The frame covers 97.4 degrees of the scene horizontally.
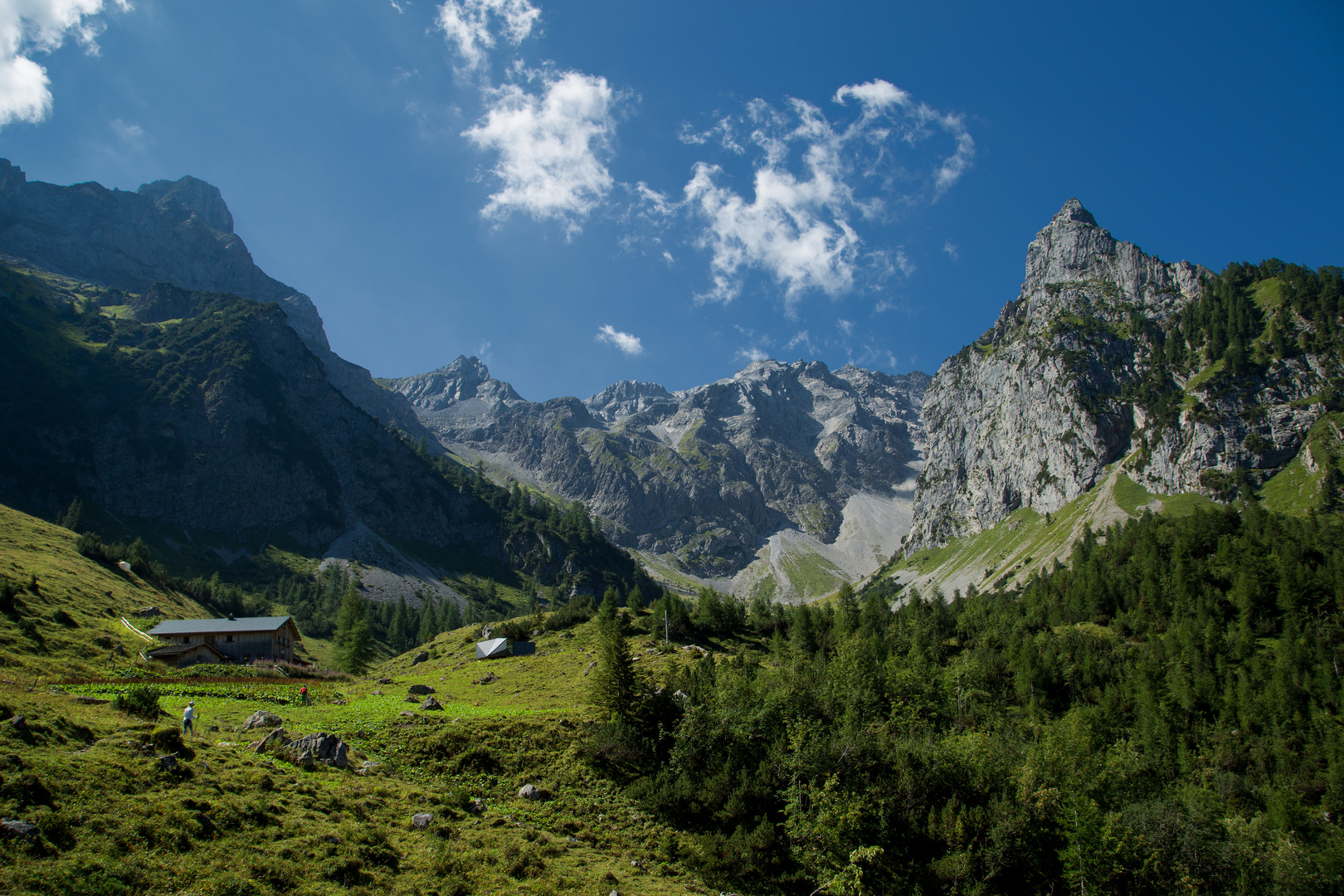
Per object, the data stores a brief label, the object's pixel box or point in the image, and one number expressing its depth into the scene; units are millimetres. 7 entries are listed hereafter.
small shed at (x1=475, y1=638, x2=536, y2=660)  86688
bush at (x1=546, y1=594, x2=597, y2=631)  100562
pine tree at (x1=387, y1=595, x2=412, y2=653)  150250
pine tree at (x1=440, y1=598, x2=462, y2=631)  164600
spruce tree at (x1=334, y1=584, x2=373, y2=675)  87750
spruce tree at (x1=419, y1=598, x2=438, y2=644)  138450
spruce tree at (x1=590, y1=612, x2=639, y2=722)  49438
